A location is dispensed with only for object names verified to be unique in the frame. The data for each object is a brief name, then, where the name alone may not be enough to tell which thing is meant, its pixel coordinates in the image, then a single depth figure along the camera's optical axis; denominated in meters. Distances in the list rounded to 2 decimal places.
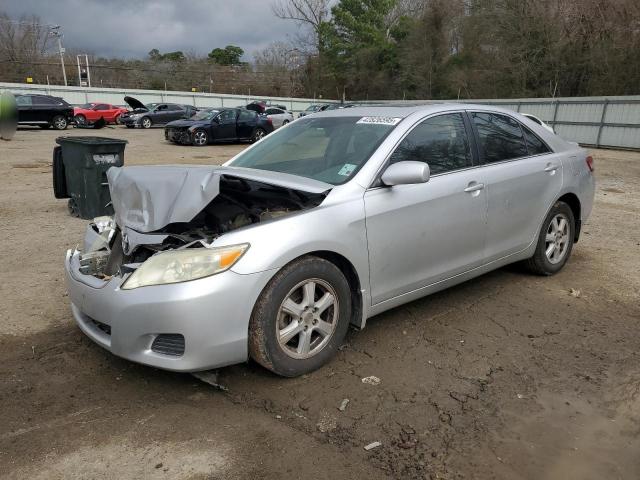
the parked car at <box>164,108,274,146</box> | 20.31
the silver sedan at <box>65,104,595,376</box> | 2.73
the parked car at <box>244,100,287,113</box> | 28.59
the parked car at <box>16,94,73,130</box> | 24.75
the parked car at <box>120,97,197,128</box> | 30.36
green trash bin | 6.98
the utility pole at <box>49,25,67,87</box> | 23.04
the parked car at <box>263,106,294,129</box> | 25.29
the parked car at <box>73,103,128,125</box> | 28.31
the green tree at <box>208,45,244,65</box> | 78.94
